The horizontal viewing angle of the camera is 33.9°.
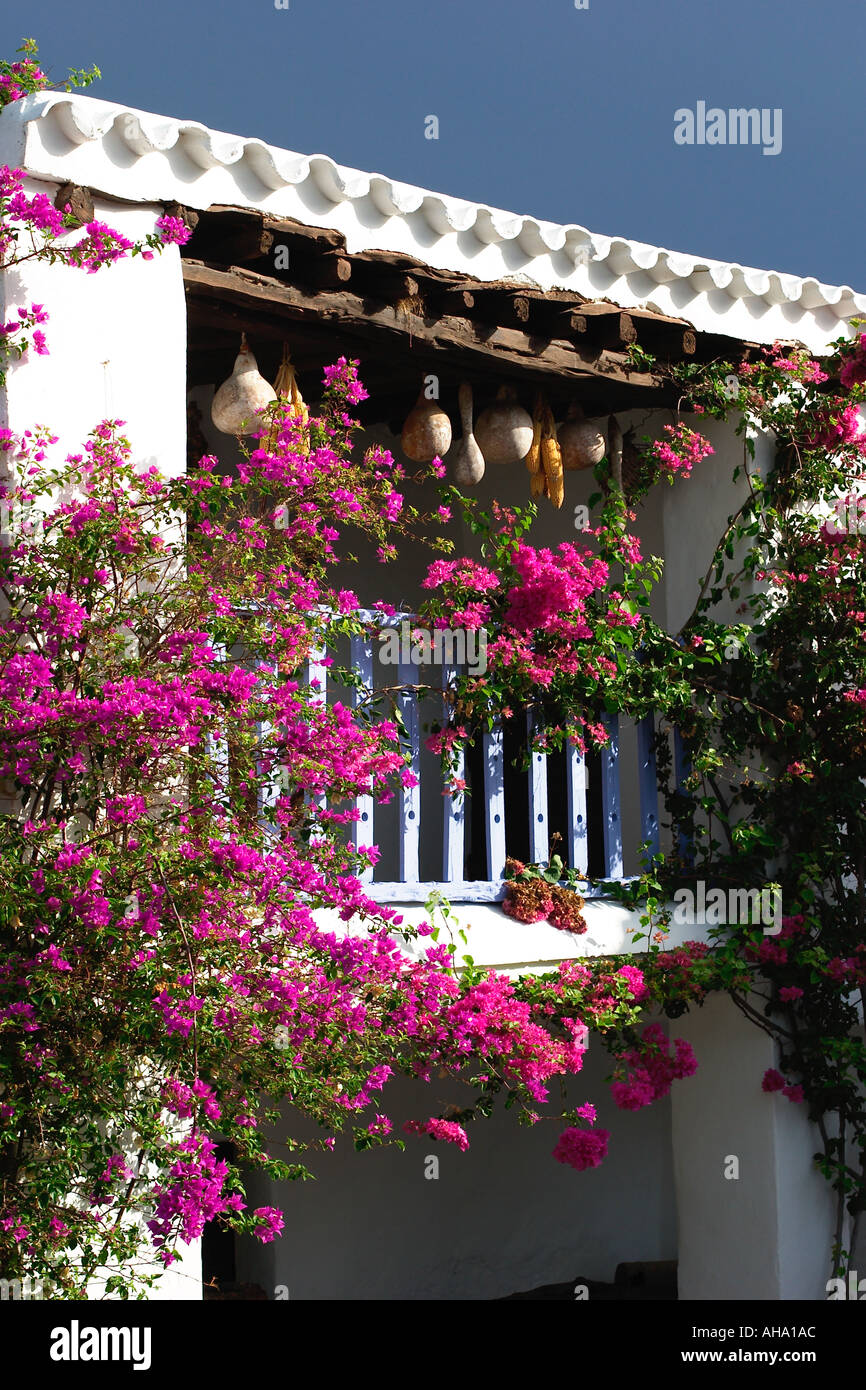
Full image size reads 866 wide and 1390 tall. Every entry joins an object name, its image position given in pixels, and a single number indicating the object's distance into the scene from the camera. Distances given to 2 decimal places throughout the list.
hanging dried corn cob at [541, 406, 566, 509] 6.55
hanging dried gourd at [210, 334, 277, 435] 5.53
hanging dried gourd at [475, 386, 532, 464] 6.44
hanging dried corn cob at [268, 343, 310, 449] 5.52
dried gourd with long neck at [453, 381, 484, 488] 6.29
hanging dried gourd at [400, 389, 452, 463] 6.21
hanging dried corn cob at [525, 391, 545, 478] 6.60
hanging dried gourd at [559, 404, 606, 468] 6.74
